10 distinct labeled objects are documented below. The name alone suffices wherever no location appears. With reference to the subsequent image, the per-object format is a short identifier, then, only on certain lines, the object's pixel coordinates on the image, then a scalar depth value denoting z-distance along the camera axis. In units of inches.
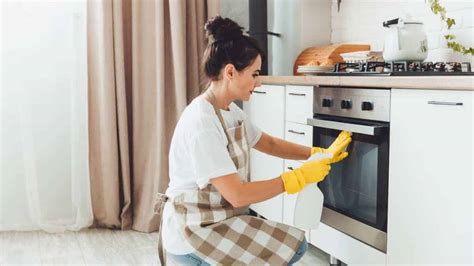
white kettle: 93.0
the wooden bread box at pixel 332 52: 119.3
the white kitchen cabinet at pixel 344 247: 88.4
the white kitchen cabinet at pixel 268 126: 114.3
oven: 85.0
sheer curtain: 129.4
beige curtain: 130.7
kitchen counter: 68.7
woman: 66.1
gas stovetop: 83.1
